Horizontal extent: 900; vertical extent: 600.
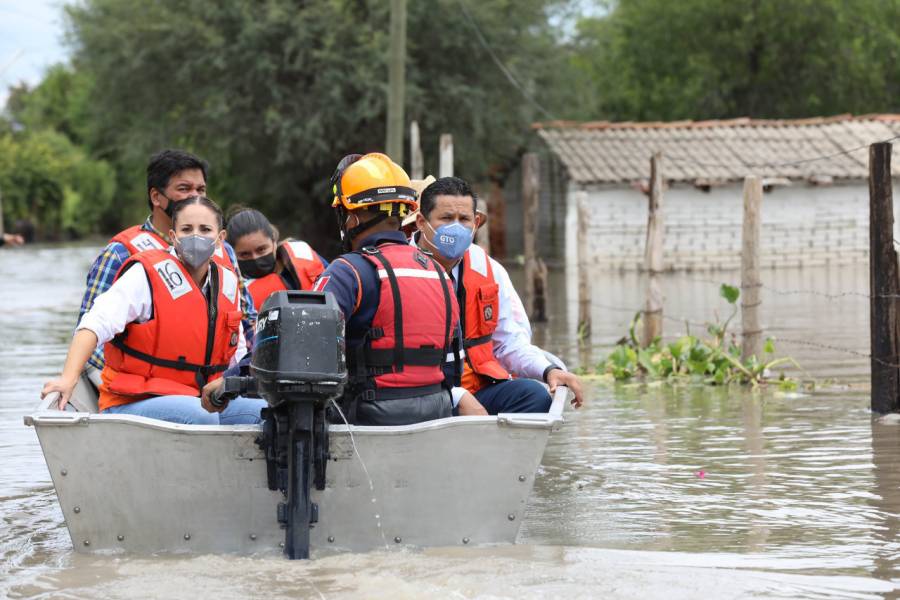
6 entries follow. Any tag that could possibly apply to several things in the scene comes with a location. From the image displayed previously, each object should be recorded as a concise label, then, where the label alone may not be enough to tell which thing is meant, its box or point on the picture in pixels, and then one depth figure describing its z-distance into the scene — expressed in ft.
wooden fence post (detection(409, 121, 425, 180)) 73.00
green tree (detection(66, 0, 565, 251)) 106.22
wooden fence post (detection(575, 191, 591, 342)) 55.83
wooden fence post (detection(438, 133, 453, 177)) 64.08
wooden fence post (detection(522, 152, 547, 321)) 64.28
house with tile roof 108.17
